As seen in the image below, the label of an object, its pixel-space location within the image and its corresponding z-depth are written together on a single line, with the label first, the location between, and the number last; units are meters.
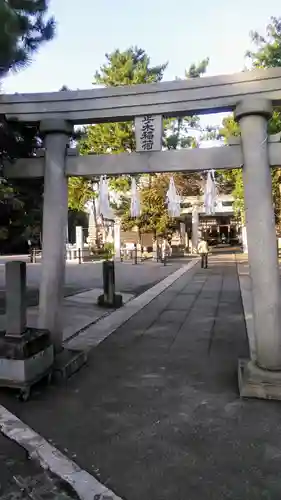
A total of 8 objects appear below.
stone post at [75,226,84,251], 31.46
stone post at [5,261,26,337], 4.68
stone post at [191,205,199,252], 35.25
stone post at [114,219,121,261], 32.22
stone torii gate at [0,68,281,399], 4.59
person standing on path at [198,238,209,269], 21.75
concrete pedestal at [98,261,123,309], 10.52
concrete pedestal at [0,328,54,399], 4.49
